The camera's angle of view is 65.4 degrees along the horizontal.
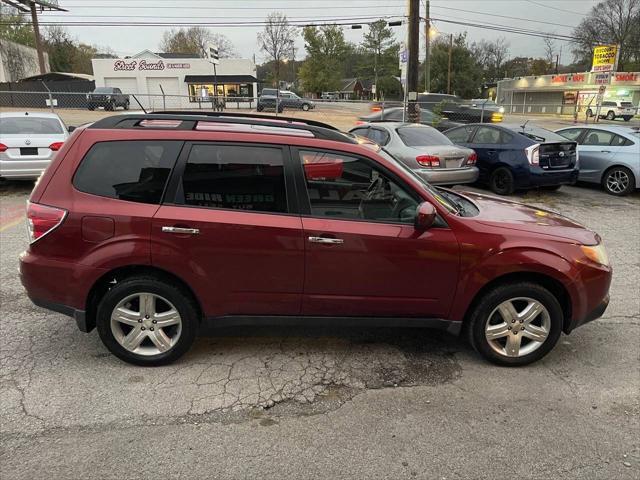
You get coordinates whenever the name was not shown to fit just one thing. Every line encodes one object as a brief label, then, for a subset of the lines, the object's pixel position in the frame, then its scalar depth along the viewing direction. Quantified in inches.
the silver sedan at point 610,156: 416.5
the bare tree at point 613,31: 2982.3
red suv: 133.4
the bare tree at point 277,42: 2714.1
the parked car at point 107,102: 1264.8
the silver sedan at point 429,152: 359.6
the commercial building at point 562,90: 2084.2
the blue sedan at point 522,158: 398.6
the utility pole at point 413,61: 575.5
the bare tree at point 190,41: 3213.6
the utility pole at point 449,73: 2566.4
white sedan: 356.5
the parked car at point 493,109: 858.8
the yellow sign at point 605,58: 2235.5
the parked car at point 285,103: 1073.5
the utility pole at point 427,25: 1294.3
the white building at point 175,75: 1969.7
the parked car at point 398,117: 701.9
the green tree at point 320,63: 2704.2
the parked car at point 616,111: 1615.4
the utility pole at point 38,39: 1738.4
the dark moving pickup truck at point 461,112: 813.2
